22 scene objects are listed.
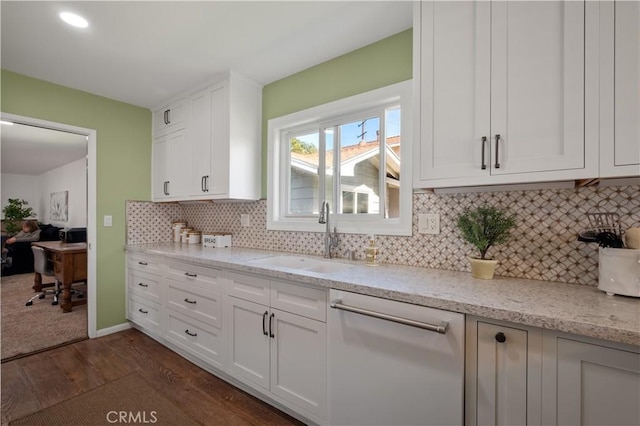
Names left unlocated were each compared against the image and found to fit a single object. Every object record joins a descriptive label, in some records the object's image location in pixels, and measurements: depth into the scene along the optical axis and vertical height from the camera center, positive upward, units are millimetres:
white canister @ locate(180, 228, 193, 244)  3195 -266
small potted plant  1406 -98
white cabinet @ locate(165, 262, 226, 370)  2053 -772
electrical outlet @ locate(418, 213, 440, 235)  1725 -67
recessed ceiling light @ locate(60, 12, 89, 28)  1725 +1174
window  1927 +378
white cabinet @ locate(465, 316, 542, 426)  965 -566
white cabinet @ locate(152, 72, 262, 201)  2475 +637
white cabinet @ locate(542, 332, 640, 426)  840 -520
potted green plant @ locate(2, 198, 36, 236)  3732 -31
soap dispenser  1829 -266
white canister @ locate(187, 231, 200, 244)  3146 -287
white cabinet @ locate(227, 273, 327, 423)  1528 -759
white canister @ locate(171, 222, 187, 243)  3332 -210
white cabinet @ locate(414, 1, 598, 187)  1086 +507
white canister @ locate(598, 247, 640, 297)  1052 -221
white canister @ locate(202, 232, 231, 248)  2812 -280
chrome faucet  2121 -174
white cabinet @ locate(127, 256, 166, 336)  2609 -797
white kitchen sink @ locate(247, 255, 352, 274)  1925 -370
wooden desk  3391 -661
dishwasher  1105 -651
